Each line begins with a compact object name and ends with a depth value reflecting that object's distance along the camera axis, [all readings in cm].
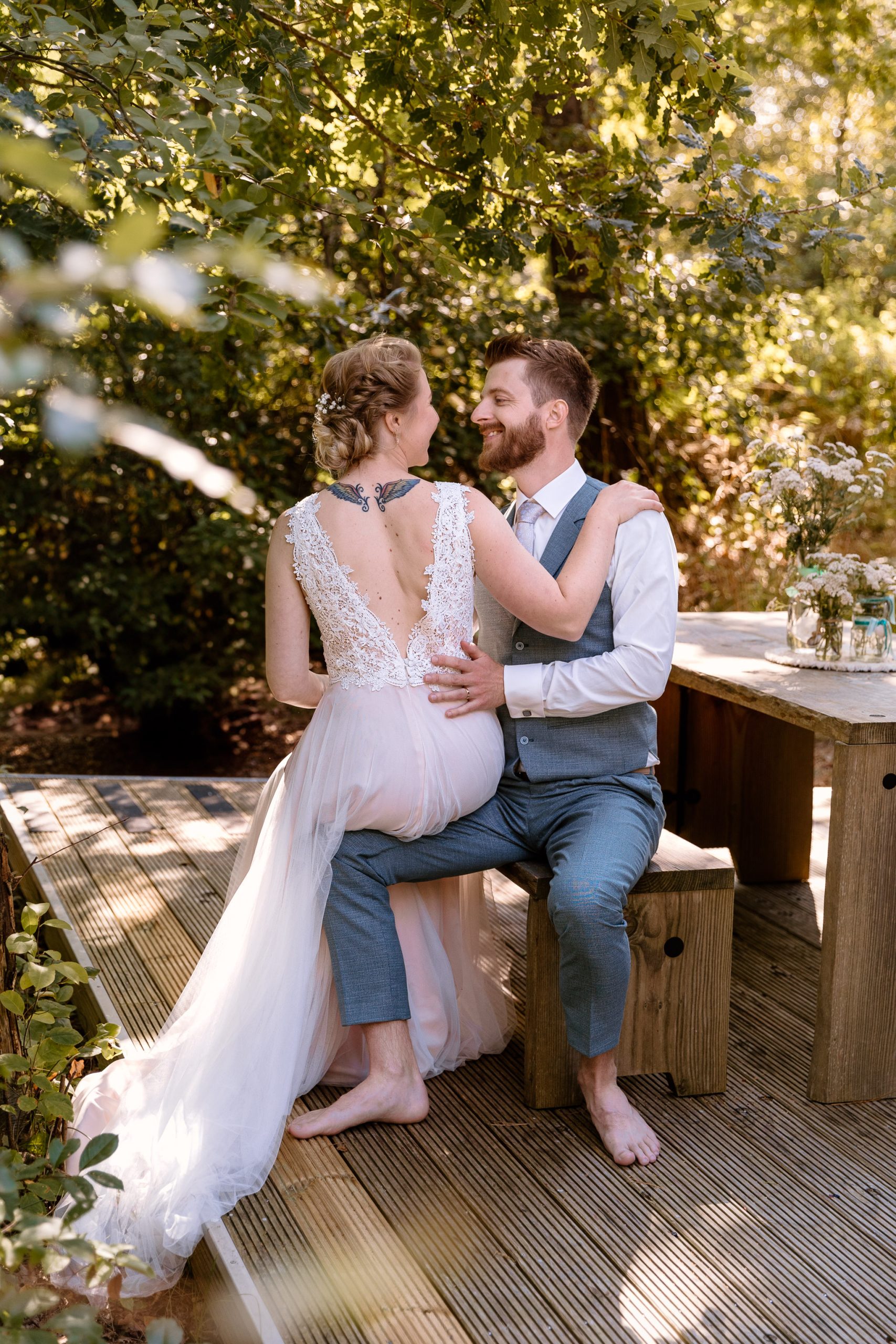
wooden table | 260
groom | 250
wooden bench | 265
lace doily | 315
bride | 253
